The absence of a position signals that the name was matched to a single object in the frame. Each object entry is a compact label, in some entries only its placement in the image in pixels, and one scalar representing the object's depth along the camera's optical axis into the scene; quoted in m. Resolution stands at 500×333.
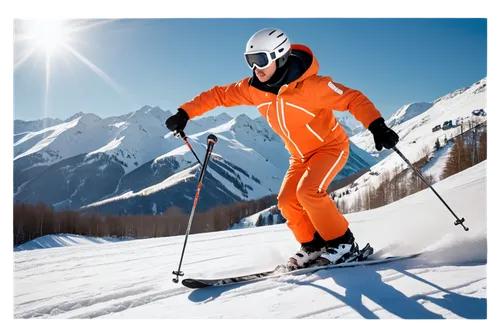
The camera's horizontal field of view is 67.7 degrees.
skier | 2.83
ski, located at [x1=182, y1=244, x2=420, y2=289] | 2.63
